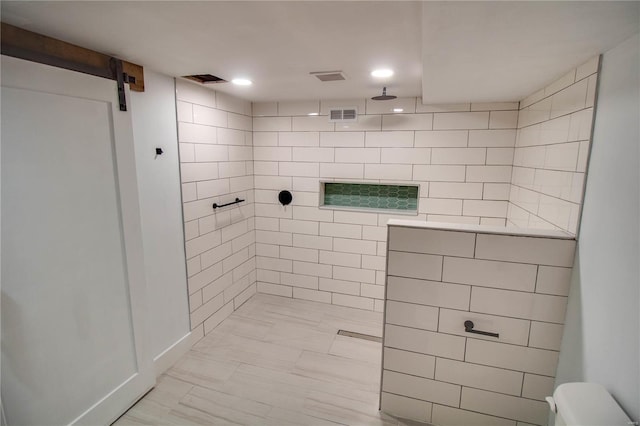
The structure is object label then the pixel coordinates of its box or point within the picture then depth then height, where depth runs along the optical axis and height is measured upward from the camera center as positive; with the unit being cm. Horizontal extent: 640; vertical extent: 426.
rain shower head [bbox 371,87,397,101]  209 +47
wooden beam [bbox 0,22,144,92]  119 +48
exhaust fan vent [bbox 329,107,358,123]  272 +46
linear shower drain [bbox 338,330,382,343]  255 -145
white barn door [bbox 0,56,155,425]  123 -41
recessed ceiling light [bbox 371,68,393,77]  179 +56
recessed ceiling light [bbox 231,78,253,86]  204 +57
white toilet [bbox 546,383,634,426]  93 -77
